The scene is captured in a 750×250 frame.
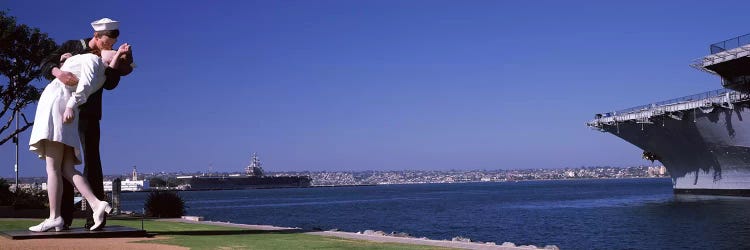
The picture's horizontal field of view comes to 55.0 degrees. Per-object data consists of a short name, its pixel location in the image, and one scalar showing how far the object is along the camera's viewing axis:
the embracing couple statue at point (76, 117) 13.12
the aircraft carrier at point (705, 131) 49.47
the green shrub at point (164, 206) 28.84
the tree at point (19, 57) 31.30
